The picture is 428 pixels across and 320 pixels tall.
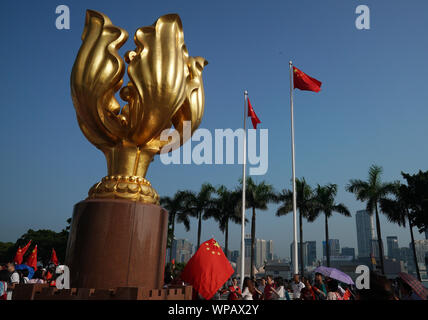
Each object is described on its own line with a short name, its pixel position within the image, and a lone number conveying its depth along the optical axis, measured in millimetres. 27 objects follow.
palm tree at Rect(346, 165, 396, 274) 23156
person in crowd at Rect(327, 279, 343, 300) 6841
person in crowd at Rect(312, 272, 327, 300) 6382
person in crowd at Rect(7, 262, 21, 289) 8062
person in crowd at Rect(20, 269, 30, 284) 8664
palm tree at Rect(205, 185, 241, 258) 26453
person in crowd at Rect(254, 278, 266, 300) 9438
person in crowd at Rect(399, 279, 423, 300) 4593
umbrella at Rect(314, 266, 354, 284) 9192
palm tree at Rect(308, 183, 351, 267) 25844
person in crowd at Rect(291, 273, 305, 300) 7986
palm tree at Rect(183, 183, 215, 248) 27125
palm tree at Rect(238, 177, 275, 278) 25000
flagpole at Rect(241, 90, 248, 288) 16875
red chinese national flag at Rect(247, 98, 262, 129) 17056
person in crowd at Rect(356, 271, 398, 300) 2314
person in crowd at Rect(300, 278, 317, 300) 5992
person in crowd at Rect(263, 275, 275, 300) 7135
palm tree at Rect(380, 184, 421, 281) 23375
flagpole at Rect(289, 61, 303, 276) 13633
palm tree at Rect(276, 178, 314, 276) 25469
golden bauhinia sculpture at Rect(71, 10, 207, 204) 5270
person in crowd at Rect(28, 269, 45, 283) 9977
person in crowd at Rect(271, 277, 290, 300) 7199
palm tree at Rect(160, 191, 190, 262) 27359
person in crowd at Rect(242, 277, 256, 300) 6481
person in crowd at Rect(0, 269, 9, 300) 6879
